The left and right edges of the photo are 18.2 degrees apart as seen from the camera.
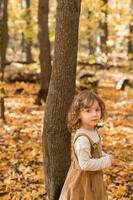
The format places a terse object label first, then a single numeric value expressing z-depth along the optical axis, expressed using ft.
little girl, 12.85
